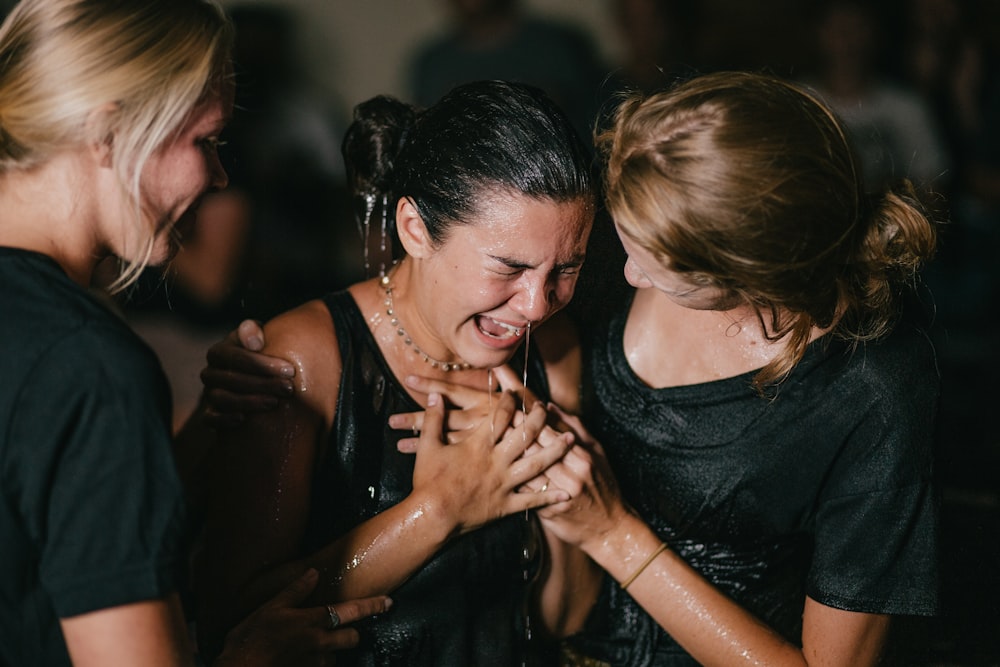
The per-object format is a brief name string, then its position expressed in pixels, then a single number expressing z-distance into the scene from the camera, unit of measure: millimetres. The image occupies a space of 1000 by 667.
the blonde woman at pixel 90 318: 1090
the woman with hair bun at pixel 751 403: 1450
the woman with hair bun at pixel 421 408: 1593
